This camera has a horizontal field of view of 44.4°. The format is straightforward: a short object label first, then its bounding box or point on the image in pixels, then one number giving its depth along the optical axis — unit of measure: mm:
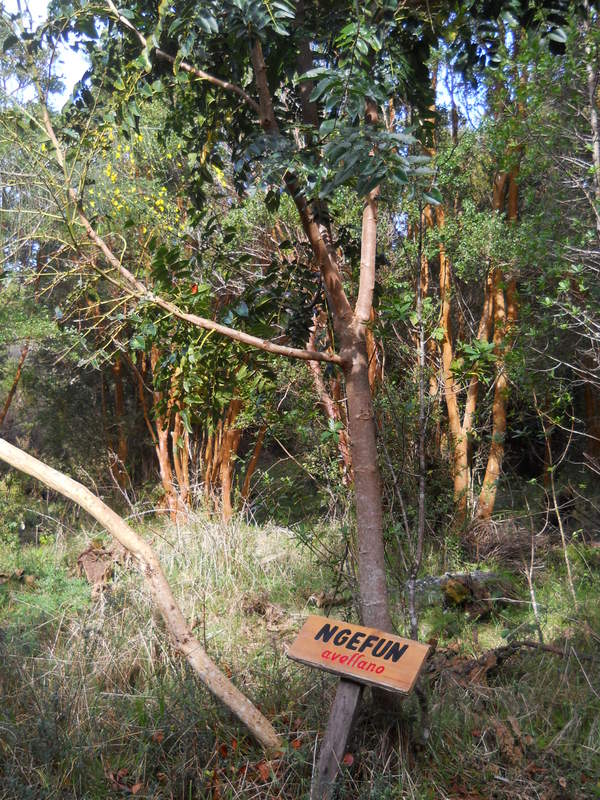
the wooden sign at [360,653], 2604
